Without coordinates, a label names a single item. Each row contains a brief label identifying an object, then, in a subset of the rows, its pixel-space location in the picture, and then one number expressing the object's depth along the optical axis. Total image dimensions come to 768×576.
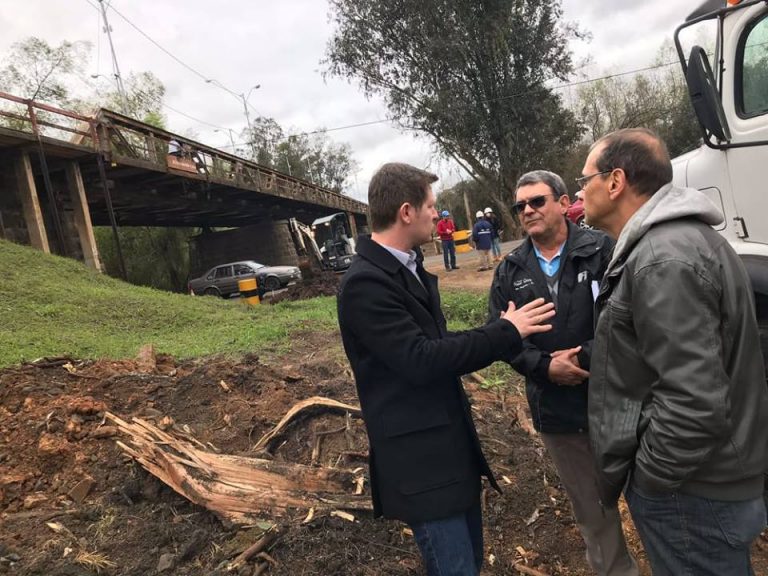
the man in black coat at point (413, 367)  1.74
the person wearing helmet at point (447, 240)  15.95
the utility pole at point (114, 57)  24.03
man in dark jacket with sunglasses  2.38
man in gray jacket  1.37
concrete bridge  12.80
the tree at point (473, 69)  22.17
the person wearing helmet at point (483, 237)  14.24
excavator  22.87
